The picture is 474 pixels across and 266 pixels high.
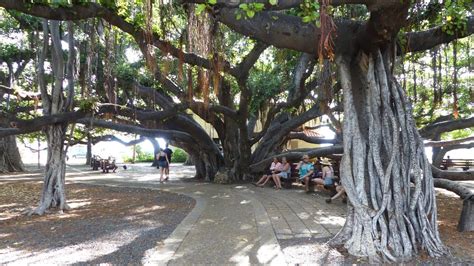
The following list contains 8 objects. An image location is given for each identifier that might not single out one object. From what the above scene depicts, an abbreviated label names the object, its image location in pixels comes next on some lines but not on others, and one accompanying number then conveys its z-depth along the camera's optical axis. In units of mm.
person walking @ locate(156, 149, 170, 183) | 15289
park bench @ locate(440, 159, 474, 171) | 19172
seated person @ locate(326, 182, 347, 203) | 8537
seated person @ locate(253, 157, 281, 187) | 12737
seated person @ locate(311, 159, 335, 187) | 9615
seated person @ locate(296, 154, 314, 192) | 10781
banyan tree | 4855
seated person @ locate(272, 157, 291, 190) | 12422
